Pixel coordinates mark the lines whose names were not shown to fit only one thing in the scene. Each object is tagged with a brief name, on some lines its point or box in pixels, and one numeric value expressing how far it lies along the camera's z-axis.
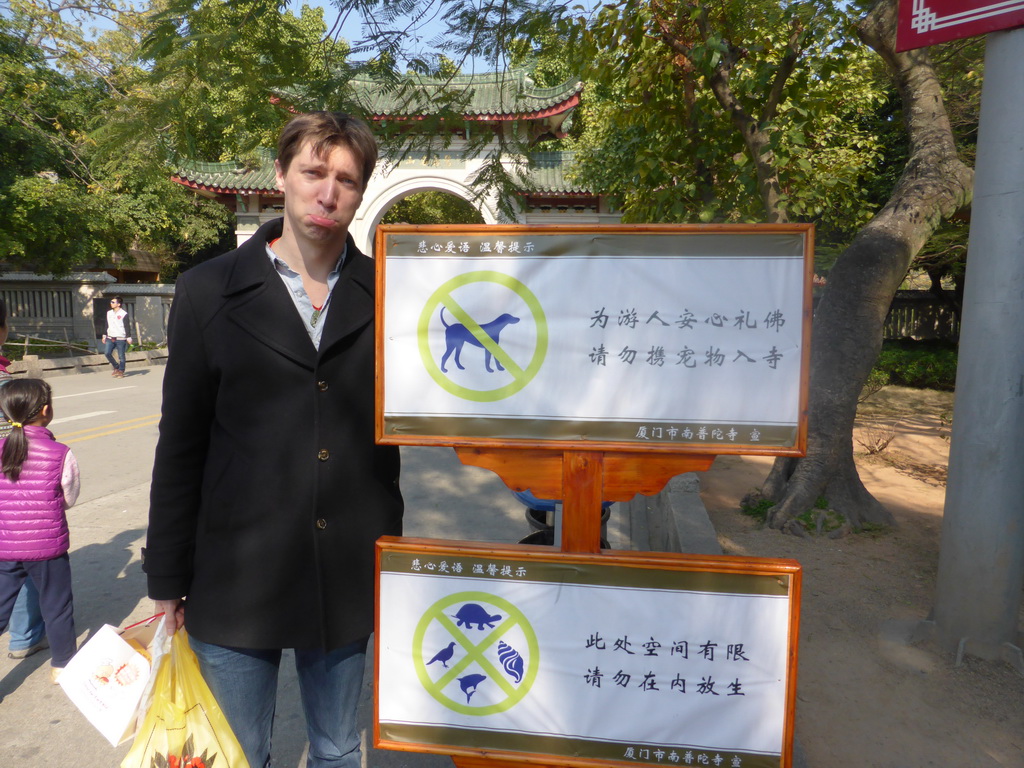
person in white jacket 14.34
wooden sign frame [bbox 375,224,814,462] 1.64
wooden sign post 1.67
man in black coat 1.64
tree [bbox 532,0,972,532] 4.66
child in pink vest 3.01
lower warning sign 1.73
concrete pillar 2.79
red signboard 2.73
